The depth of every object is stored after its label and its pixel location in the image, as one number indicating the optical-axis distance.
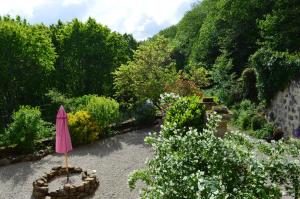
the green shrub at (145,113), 10.04
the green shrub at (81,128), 8.65
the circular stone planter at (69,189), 5.99
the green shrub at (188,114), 7.16
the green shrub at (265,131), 9.02
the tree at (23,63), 10.82
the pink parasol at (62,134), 6.36
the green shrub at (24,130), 8.01
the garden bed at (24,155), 7.83
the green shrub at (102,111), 9.22
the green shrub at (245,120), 9.81
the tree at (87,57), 12.51
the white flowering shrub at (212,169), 2.72
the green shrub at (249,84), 11.70
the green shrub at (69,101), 10.16
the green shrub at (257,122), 9.52
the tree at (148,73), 10.27
